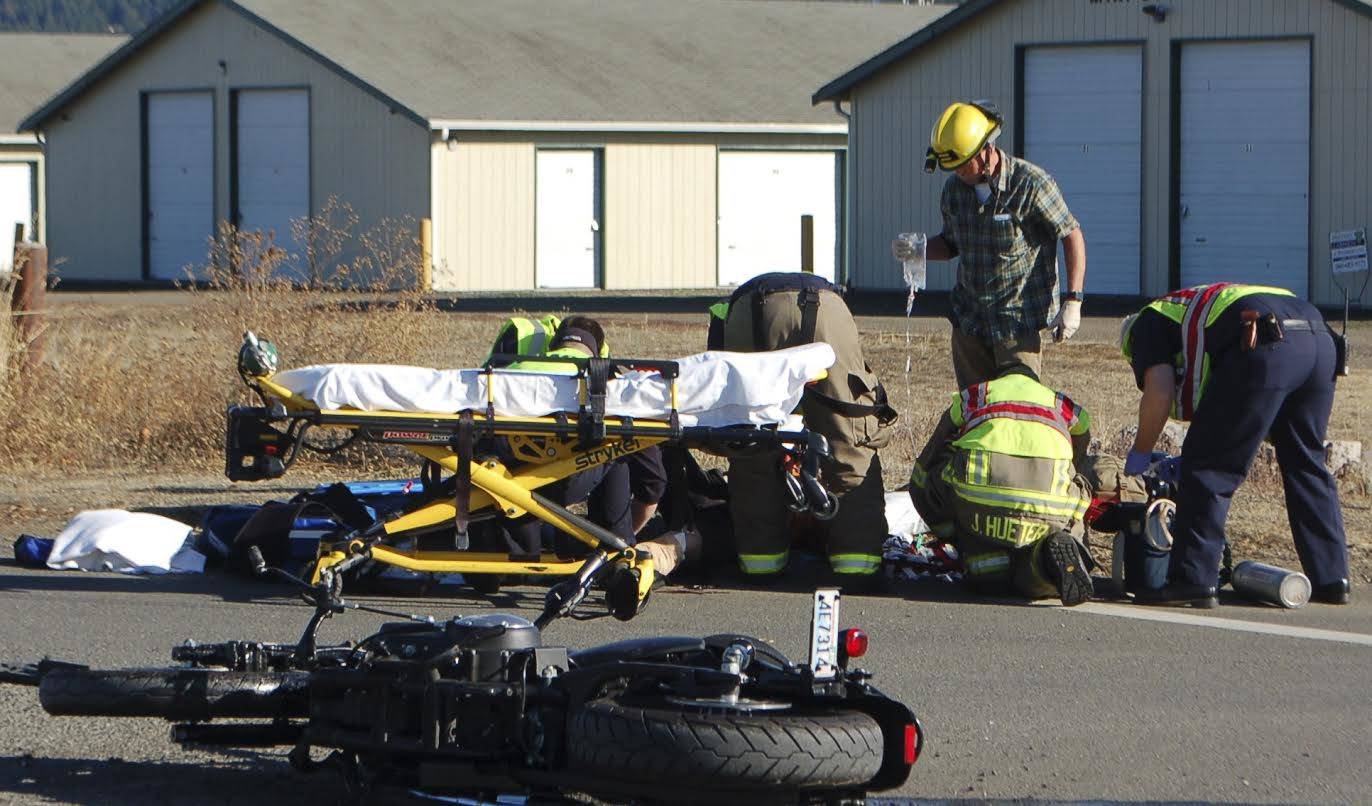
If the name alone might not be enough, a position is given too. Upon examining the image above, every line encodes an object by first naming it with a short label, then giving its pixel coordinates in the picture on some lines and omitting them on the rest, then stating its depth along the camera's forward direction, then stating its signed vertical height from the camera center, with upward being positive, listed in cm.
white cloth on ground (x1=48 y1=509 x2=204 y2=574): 1809 -120
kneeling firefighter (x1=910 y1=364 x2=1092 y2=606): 1631 -82
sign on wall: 2611 +28
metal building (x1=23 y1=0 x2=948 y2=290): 6756 +265
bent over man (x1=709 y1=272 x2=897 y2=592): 1703 -64
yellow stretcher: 1545 -65
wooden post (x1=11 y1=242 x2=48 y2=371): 2641 -6
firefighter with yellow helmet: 1844 +25
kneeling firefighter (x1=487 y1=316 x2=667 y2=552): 1681 -80
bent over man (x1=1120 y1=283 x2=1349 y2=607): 1611 -46
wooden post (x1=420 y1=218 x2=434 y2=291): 5787 +86
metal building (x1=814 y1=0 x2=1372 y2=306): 5225 +245
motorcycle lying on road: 921 -105
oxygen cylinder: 1650 -122
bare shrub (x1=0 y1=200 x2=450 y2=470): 2523 -51
